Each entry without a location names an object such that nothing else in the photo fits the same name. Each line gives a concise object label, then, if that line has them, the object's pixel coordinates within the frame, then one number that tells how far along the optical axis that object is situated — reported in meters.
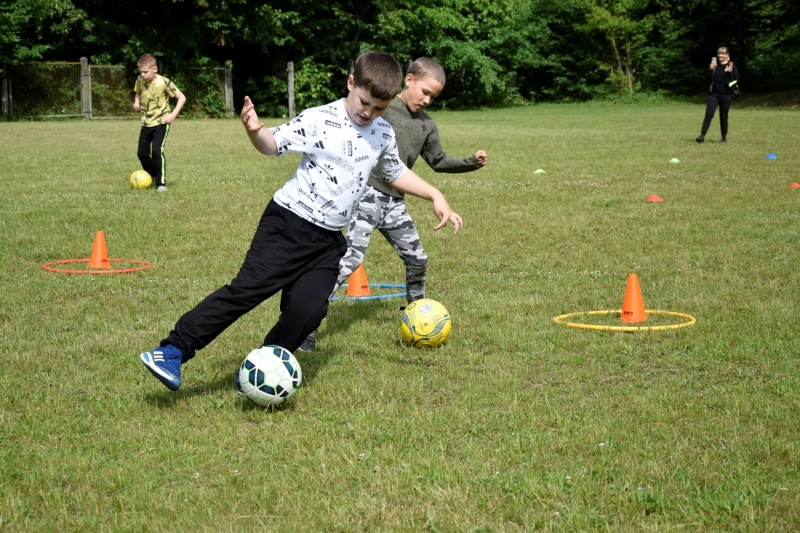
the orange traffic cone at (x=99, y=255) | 8.62
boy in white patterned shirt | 4.93
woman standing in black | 22.58
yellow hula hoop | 6.42
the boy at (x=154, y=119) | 14.13
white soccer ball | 4.80
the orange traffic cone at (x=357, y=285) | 7.75
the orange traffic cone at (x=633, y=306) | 6.79
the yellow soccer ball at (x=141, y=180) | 14.15
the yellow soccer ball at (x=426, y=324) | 6.09
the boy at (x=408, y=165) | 6.49
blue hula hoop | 7.99
